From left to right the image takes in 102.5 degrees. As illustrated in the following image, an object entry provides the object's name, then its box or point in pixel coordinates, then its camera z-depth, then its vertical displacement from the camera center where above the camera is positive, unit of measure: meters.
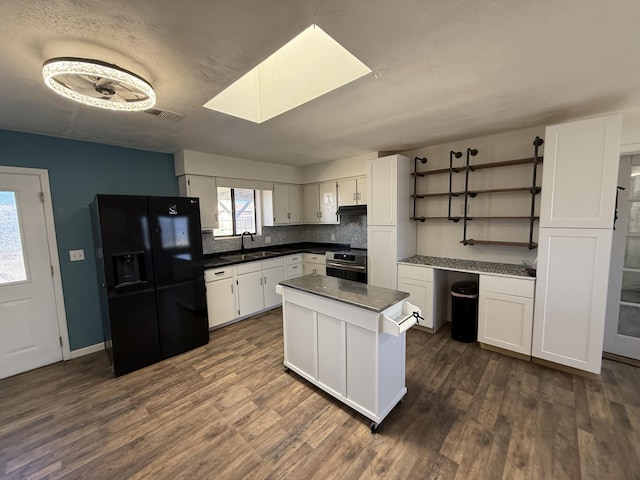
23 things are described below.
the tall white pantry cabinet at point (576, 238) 2.15 -0.22
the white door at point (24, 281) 2.51 -0.58
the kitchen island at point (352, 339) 1.78 -0.94
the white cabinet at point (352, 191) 4.01 +0.42
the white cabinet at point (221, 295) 3.38 -1.02
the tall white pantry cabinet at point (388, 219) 3.39 -0.03
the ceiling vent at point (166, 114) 2.13 +0.91
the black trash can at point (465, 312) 2.96 -1.13
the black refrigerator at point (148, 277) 2.50 -0.59
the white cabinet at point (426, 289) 3.15 -0.92
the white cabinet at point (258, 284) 3.73 -0.99
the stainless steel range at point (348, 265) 3.78 -0.72
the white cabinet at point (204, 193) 3.46 +0.38
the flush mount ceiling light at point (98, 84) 1.28 +0.78
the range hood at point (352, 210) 3.87 +0.12
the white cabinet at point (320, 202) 4.42 +0.29
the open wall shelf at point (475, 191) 2.70 +0.28
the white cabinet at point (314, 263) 4.29 -0.78
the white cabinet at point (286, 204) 4.50 +0.26
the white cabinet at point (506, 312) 2.56 -1.02
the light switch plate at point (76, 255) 2.87 -0.36
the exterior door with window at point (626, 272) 2.49 -0.60
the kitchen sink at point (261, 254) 4.09 -0.58
